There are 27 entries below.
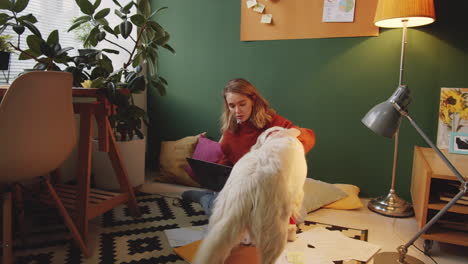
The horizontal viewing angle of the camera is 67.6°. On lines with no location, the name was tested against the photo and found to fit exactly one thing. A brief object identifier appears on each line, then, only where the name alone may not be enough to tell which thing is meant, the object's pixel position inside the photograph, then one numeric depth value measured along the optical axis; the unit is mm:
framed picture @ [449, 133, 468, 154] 2189
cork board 2482
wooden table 1819
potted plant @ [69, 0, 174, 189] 2363
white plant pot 2611
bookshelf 1746
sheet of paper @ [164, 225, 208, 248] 1860
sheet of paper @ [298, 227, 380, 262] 1737
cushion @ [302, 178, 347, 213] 2346
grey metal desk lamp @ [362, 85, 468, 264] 1337
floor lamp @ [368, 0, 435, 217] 1992
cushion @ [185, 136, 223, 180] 2713
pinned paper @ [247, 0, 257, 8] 2787
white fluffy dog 1226
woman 1952
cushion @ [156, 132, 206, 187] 2859
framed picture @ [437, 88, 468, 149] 2295
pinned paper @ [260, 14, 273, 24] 2754
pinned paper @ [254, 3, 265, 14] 2768
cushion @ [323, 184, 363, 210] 2395
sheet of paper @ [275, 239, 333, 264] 1660
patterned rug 1708
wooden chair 1446
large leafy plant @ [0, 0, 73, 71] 2020
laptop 1657
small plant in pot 1835
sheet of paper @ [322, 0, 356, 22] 2504
